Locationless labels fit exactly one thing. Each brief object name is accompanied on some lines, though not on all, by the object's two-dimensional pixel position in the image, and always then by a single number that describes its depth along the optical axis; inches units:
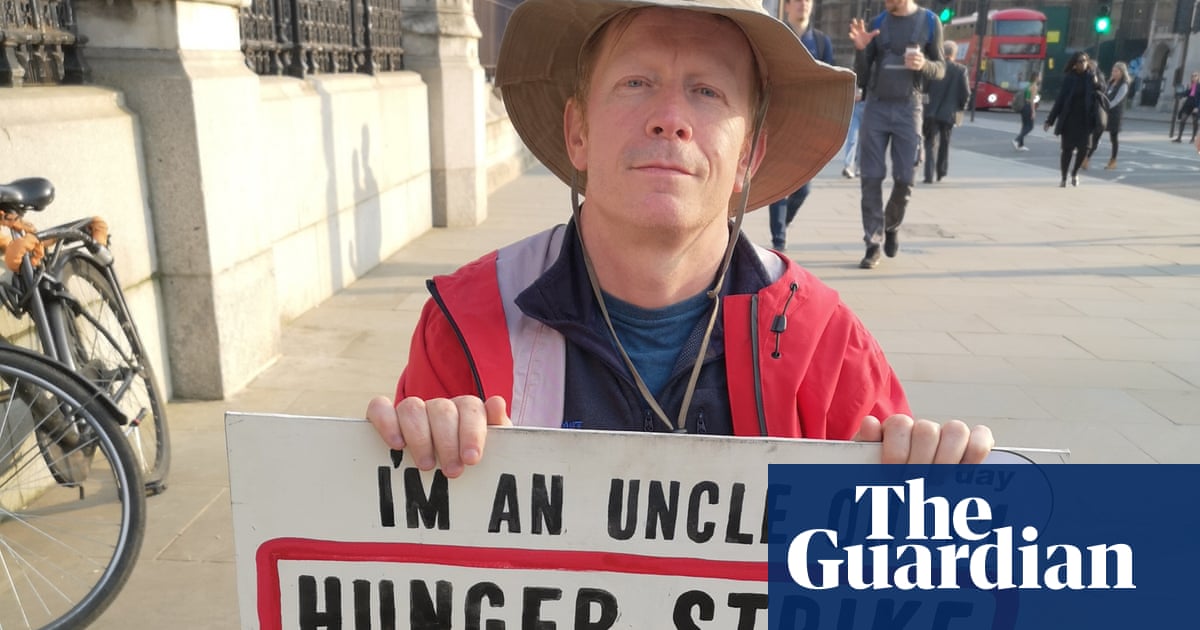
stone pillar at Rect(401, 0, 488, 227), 346.3
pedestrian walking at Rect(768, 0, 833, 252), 307.0
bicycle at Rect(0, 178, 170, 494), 114.7
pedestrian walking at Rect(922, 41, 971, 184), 505.0
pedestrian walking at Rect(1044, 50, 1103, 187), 523.5
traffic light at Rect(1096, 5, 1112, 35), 1262.3
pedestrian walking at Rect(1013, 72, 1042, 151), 797.2
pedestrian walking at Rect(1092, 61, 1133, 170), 642.8
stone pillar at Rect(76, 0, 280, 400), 157.5
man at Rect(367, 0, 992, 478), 62.7
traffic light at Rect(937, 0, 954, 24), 1165.1
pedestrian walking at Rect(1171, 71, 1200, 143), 956.6
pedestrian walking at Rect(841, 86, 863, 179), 557.6
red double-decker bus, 1419.8
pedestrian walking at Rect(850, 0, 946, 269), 283.6
